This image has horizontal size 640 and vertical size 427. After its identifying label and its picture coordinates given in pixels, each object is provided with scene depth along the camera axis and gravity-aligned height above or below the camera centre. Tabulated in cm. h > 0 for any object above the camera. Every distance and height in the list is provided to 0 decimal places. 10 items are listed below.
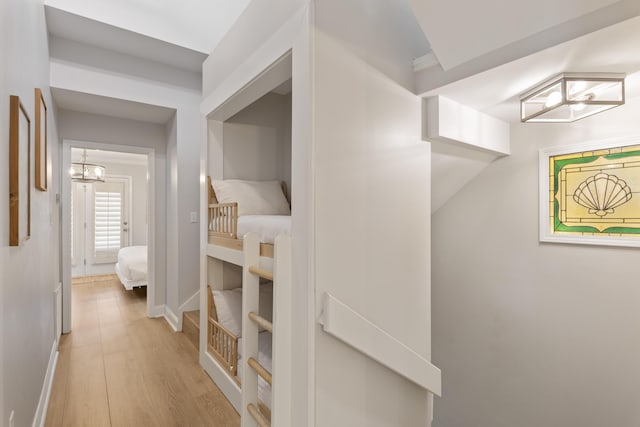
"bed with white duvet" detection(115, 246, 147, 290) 447 -81
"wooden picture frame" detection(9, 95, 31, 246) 112 +15
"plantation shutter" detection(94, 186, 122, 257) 638 -16
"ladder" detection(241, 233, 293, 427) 137 -58
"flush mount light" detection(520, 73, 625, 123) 138 +56
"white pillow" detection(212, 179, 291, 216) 230 +14
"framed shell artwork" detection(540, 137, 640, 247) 179 +13
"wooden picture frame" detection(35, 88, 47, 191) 167 +41
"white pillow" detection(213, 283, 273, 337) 229 -69
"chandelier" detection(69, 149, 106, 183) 511 +72
